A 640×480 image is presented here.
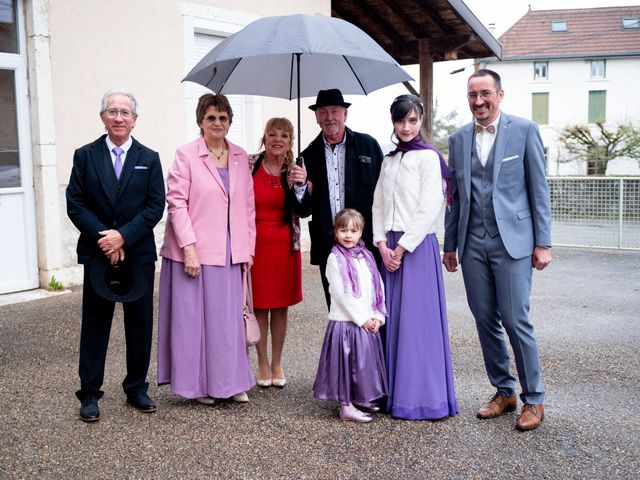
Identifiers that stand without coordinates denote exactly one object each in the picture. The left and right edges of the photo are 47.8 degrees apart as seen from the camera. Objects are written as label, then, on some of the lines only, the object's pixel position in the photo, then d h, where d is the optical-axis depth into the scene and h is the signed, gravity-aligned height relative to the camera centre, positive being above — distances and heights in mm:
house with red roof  39125 +5932
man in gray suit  4145 -200
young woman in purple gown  4262 -581
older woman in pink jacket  4406 -504
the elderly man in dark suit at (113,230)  4133 -227
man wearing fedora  4605 +97
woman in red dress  4797 -345
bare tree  26359 +1365
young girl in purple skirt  4242 -869
